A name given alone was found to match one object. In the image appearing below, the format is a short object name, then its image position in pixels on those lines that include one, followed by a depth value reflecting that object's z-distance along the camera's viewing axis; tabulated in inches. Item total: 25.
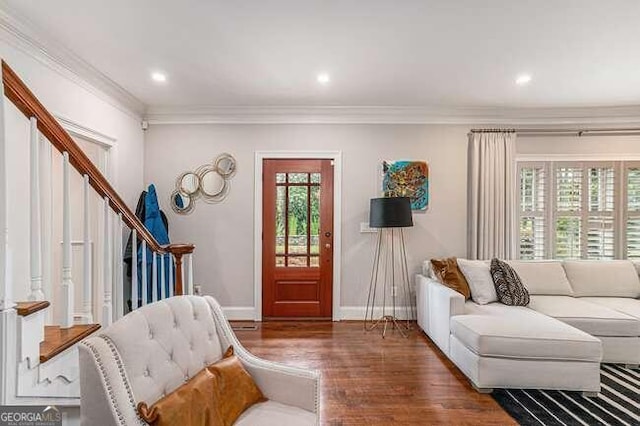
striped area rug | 93.0
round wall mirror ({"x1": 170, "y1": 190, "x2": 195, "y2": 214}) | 172.2
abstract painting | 173.8
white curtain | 168.4
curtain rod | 170.9
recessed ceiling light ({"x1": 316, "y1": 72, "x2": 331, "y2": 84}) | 130.4
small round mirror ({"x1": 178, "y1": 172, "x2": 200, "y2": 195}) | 172.4
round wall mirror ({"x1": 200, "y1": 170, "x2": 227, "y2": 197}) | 172.9
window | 171.3
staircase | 48.6
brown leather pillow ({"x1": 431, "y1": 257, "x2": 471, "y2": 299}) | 144.1
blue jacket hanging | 155.6
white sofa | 105.2
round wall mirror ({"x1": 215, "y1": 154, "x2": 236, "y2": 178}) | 173.3
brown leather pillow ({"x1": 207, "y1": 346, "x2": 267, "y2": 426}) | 61.6
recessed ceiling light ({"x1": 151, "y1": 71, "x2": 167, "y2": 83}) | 131.0
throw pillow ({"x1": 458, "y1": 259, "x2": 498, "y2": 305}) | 141.4
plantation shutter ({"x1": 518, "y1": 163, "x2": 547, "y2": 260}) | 175.0
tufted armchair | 48.5
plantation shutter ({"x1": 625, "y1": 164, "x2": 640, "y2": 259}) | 170.9
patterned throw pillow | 138.6
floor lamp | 174.9
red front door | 174.1
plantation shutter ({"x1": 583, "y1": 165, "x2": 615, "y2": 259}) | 172.1
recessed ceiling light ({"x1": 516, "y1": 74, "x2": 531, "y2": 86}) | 131.9
